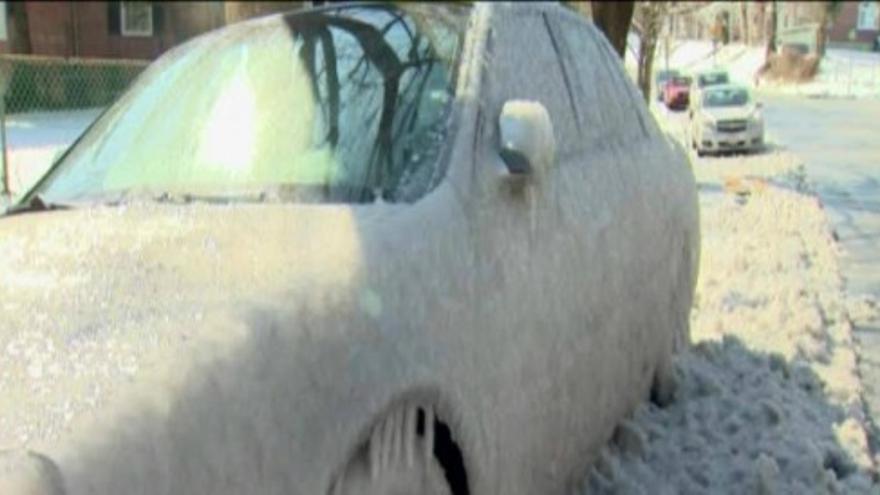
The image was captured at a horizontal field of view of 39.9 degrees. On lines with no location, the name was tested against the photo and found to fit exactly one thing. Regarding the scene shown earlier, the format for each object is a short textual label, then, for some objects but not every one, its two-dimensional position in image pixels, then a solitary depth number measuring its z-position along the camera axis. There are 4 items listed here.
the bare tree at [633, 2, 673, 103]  13.91
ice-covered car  2.19
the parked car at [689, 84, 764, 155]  16.97
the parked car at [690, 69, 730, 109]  16.46
